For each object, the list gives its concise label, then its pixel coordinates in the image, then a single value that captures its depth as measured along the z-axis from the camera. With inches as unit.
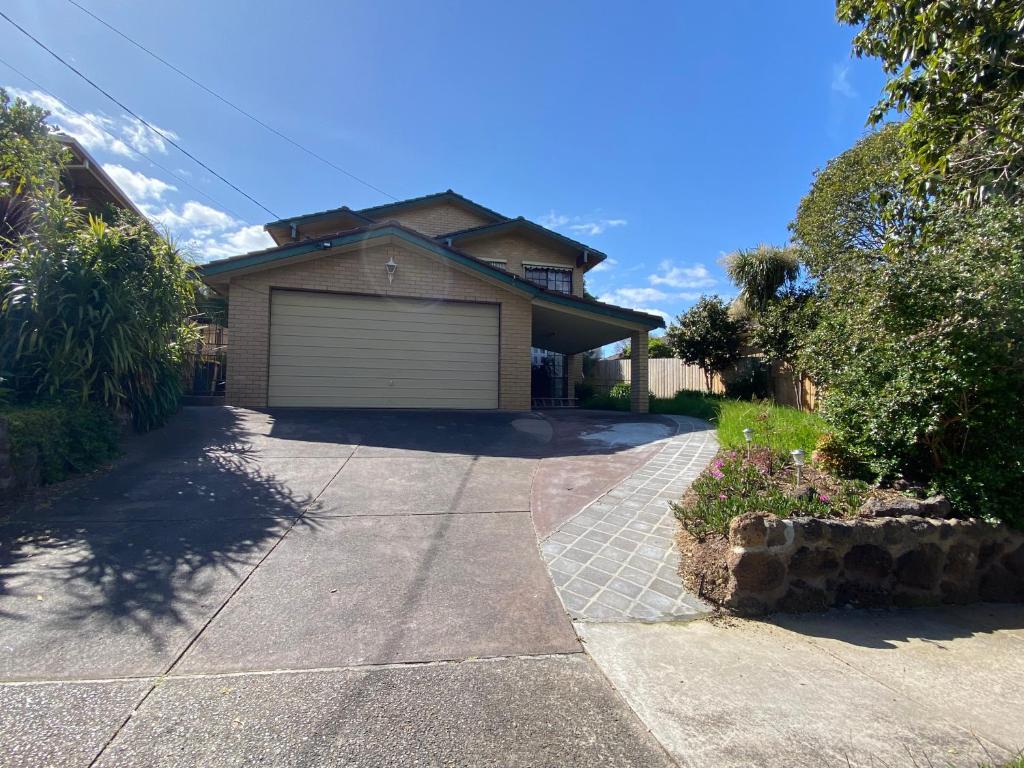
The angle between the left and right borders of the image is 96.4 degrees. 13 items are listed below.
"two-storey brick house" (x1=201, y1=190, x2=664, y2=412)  361.4
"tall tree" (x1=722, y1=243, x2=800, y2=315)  607.5
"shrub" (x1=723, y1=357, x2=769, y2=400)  580.4
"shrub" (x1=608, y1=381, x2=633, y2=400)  639.7
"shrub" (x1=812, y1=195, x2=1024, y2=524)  153.9
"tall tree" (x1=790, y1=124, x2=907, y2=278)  520.7
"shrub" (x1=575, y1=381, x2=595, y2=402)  678.0
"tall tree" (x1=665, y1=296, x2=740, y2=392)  621.3
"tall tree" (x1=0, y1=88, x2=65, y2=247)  262.2
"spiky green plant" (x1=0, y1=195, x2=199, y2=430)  209.3
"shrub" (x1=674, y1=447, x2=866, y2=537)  148.0
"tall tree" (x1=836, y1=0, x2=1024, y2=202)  182.9
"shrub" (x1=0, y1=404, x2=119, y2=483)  179.6
